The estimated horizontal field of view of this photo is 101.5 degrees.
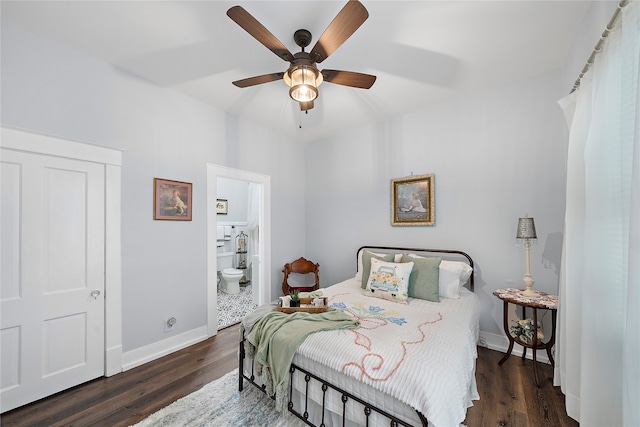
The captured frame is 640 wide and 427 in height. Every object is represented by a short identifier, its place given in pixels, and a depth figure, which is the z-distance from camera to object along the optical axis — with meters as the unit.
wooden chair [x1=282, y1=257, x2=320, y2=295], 4.18
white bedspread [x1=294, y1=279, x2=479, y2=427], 1.31
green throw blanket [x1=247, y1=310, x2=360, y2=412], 1.75
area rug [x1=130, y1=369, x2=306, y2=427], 1.85
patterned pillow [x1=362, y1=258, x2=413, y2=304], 2.62
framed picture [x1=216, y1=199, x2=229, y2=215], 5.87
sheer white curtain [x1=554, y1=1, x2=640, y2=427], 1.00
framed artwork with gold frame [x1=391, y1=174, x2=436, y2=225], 3.35
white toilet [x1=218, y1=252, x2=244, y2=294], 5.16
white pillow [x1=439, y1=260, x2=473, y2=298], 2.71
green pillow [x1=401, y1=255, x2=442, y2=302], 2.62
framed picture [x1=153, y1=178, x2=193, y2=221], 2.85
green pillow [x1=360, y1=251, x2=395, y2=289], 3.02
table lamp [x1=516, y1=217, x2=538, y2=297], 2.45
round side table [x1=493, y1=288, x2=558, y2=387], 2.22
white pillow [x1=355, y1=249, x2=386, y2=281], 3.52
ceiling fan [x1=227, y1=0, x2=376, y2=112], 1.50
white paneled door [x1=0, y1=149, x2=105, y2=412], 2.01
